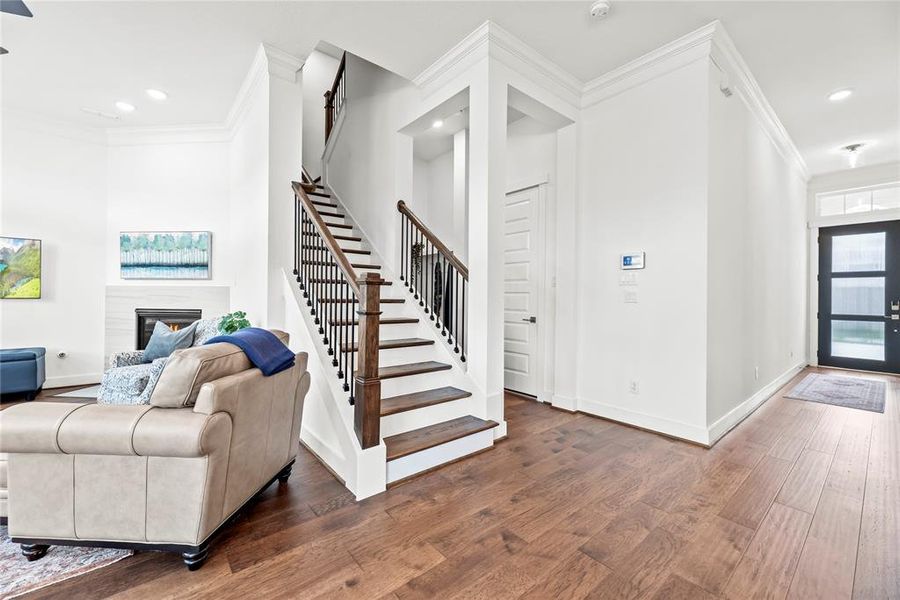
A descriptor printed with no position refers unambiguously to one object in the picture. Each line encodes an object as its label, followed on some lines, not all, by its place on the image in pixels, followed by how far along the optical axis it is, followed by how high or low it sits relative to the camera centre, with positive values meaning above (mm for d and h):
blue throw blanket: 1913 -253
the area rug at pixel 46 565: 1501 -1102
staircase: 2227 -488
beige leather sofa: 1503 -671
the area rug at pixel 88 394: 3113 -787
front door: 5453 +104
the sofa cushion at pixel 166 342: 3553 -403
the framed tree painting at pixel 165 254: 4820 +551
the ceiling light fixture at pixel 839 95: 3684 +2003
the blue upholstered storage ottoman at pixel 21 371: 3938 -758
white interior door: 4129 +117
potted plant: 3322 -207
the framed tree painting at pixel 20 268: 4320 +328
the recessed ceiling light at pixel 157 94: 3985 +2131
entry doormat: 4082 -1026
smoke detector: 2582 +1976
